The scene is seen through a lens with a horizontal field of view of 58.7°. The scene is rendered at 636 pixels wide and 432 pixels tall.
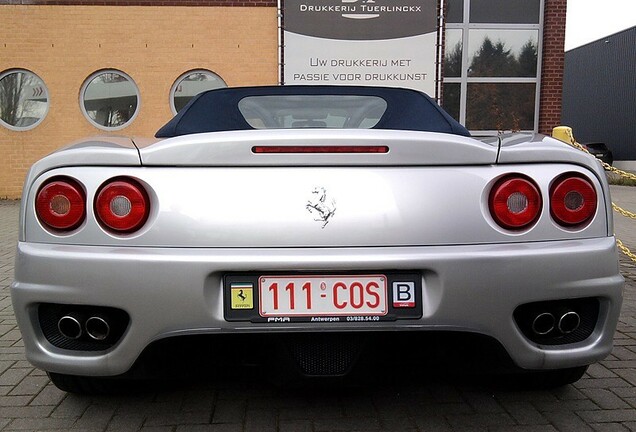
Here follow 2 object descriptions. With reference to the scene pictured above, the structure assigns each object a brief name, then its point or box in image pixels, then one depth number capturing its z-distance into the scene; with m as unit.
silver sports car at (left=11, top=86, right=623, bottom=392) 1.72
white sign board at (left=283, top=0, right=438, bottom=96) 10.70
